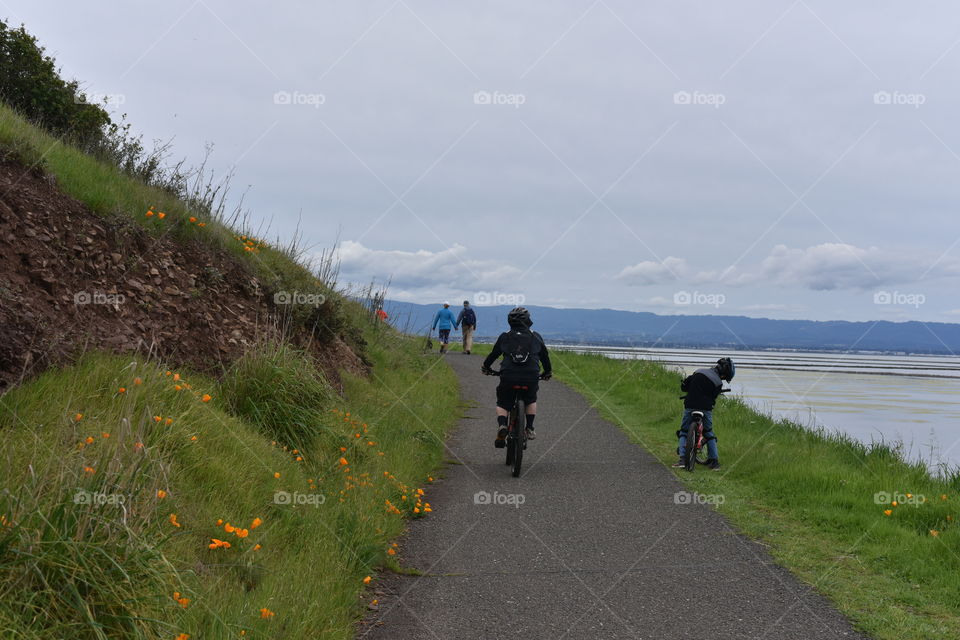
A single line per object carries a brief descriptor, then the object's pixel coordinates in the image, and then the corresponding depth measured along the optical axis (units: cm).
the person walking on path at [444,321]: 2805
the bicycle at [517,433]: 975
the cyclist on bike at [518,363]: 1019
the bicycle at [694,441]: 1012
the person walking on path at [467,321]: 3039
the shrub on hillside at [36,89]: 1311
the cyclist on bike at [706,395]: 1031
